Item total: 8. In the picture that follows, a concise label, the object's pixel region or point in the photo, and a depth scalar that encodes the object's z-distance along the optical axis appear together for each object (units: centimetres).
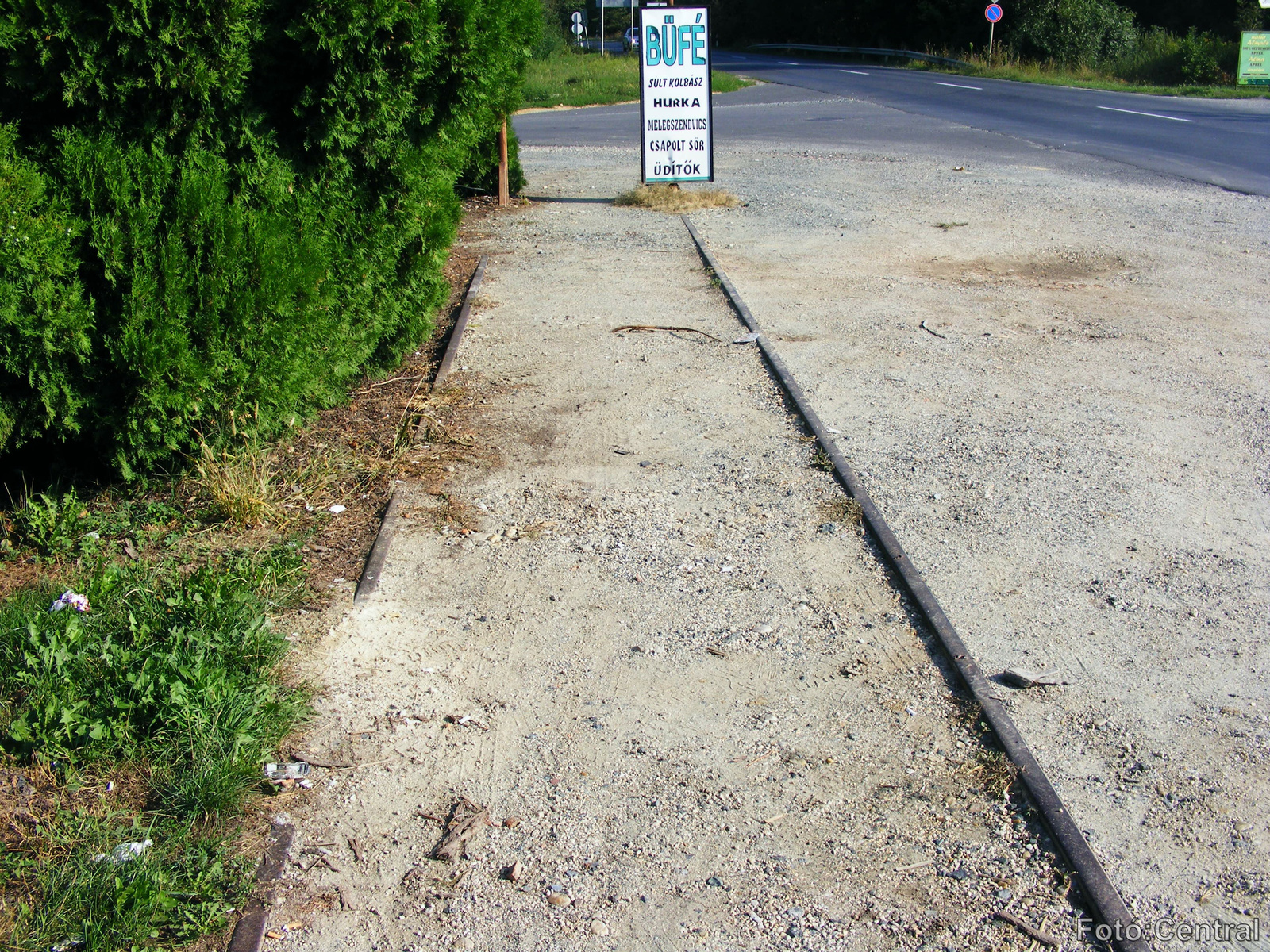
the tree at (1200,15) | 3806
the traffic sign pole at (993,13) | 3906
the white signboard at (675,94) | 1211
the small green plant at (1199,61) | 3175
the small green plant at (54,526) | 448
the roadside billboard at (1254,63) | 2827
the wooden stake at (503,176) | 1254
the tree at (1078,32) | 3888
